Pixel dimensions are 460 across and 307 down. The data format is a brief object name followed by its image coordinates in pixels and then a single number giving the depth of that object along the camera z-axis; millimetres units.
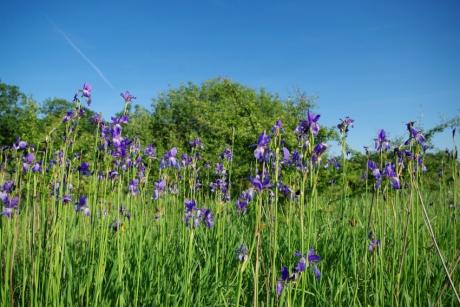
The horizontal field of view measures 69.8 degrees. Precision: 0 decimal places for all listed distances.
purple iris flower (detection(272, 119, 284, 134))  1734
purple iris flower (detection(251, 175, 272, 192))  1746
